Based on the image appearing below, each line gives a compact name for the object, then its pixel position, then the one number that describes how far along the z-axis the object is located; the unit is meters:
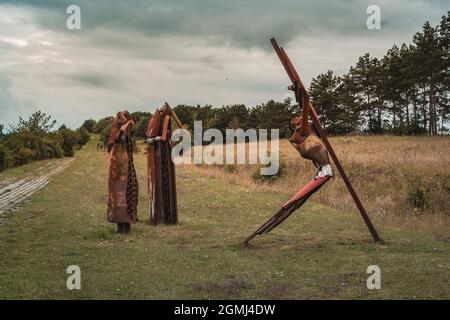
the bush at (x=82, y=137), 61.11
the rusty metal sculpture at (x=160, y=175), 12.47
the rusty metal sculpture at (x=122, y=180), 10.92
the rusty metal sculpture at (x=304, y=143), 9.05
